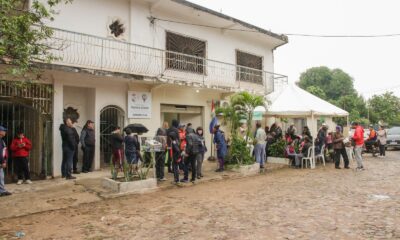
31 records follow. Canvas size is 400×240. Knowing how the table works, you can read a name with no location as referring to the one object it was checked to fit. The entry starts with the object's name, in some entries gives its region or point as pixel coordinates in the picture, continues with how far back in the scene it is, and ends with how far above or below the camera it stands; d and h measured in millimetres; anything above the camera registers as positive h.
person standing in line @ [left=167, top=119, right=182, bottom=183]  8742 -438
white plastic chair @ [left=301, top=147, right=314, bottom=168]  12188 -1074
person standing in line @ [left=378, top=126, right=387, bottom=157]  15570 -497
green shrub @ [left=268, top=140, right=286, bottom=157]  12998 -792
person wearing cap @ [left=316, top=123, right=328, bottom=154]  12602 -294
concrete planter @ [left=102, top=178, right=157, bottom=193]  7598 -1370
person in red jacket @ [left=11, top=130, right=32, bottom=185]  8320 -603
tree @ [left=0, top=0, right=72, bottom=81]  5113 +1675
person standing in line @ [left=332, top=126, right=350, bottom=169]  11664 -656
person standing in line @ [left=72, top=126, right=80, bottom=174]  10078 -1014
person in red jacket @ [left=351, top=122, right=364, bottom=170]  11188 -453
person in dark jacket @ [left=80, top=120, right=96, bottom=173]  10008 -359
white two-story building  9625 +2464
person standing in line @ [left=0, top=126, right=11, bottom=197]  7164 -682
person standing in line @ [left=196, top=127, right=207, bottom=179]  9148 -691
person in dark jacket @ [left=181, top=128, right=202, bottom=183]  8742 -566
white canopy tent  12383 +1057
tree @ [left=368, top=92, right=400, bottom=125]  34781 +2397
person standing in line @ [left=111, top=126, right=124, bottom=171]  9945 -493
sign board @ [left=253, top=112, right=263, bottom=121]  14129 +713
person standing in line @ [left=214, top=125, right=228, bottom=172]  10486 -524
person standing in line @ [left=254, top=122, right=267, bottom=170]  11492 -581
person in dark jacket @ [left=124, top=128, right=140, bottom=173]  8430 -475
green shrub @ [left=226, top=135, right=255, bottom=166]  10930 -760
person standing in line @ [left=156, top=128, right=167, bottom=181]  8875 -810
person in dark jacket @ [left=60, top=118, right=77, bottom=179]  8984 -403
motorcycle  16188 -961
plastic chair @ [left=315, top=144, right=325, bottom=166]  12650 -1032
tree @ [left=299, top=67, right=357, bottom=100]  43188 +6955
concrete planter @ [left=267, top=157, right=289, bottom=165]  12642 -1258
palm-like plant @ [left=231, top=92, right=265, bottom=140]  11234 +989
